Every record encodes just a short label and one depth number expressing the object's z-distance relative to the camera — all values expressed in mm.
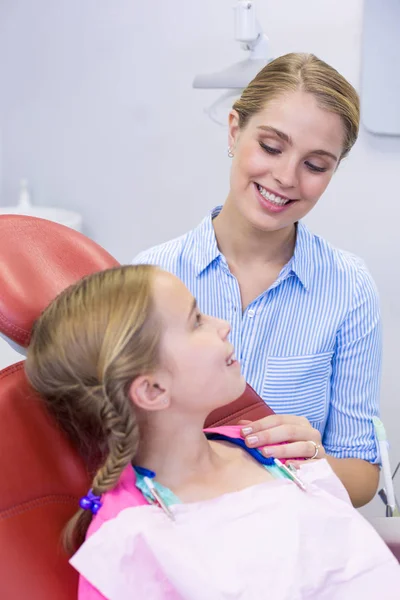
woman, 1364
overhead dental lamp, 1978
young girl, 941
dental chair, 925
